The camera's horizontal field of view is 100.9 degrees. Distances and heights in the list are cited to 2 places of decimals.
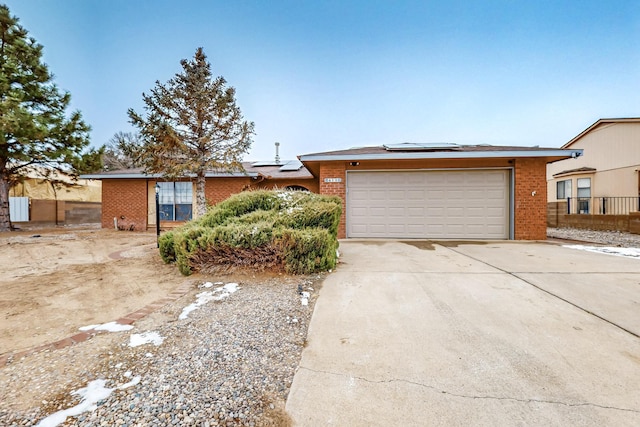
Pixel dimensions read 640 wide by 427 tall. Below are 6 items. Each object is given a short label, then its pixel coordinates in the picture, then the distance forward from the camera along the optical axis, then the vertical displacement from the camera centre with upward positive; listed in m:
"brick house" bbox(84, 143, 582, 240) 7.85 +0.59
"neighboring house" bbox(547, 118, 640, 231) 12.27 +1.72
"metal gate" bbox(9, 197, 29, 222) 14.02 +0.12
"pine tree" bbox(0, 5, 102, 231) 9.91 +3.65
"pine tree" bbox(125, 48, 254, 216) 9.41 +3.14
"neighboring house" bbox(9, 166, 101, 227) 13.95 +0.49
